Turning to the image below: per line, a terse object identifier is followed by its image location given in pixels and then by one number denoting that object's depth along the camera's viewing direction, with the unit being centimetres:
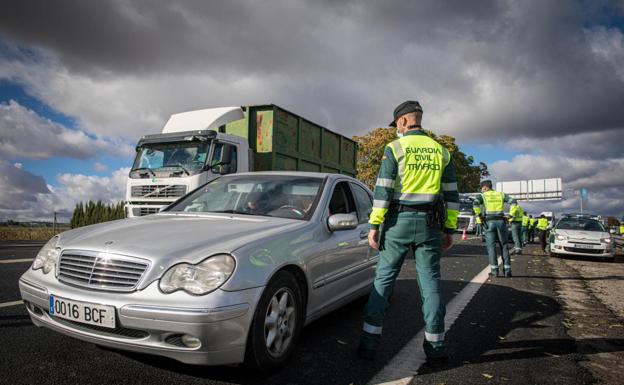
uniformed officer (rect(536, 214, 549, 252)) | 1533
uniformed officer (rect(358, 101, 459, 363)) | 301
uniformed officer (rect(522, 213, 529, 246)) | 1930
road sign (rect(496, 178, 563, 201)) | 5075
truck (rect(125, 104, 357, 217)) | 766
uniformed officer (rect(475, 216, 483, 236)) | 2313
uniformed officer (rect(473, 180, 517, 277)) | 745
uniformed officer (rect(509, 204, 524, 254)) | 1150
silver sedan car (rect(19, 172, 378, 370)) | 232
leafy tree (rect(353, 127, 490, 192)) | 3825
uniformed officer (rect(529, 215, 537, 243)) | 2153
